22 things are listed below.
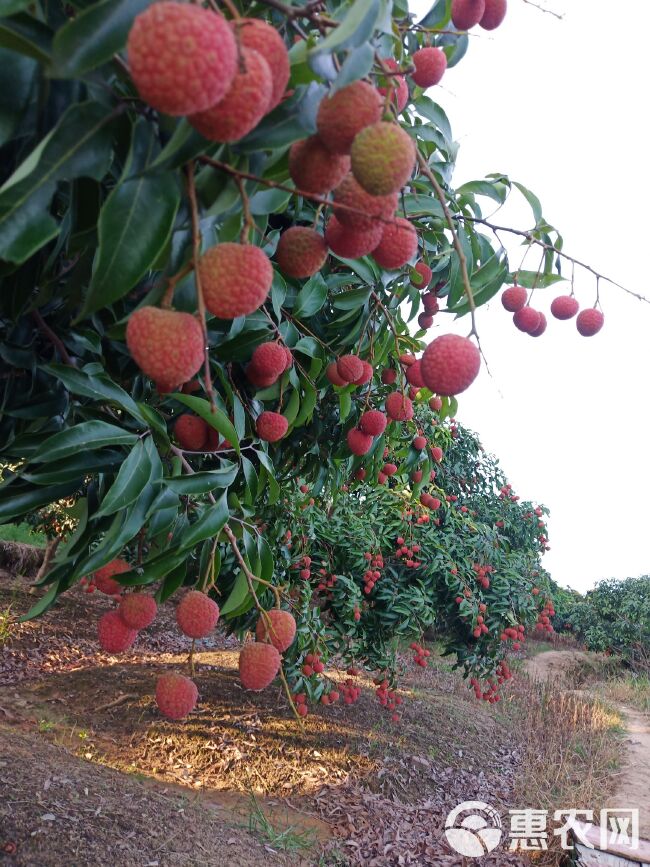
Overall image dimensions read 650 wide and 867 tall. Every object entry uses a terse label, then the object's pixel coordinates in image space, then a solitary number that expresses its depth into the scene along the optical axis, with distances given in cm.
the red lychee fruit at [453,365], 70
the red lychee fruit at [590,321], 151
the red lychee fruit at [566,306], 157
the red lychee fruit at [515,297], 154
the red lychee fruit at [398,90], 76
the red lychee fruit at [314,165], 62
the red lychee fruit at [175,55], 44
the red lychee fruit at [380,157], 56
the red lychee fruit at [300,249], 75
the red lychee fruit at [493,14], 112
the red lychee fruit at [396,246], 77
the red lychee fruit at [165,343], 61
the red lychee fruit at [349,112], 58
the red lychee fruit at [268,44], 55
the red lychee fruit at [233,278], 59
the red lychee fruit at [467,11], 108
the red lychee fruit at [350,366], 160
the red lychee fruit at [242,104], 49
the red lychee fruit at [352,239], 66
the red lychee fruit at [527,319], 153
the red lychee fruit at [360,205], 64
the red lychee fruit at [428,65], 104
